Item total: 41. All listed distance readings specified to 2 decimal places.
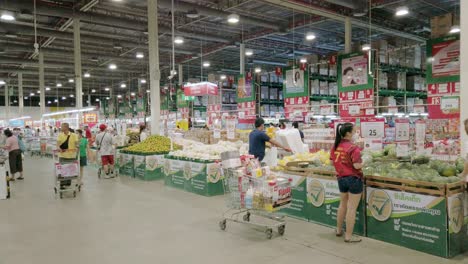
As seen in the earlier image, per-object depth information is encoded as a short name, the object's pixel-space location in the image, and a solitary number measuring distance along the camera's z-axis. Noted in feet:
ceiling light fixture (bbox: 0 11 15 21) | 36.71
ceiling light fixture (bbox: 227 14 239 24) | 42.12
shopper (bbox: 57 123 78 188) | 29.35
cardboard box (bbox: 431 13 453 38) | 31.30
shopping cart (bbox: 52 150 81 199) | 28.27
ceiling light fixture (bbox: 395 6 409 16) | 38.27
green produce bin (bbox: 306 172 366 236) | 17.54
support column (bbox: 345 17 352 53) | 45.34
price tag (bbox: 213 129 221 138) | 36.55
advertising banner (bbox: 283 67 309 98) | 41.01
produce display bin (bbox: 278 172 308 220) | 19.35
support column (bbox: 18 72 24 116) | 92.63
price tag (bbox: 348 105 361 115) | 26.22
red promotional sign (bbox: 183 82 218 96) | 39.58
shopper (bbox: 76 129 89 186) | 36.27
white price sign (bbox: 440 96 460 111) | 19.04
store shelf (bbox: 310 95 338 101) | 41.86
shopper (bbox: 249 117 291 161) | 22.33
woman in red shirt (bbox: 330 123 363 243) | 15.65
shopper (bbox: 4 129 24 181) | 36.50
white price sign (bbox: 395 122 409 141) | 23.67
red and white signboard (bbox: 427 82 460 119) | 30.58
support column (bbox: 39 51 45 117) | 69.87
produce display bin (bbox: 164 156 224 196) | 27.00
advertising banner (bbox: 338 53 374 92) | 37.76
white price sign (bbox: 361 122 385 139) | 22.13
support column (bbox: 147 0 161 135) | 40.29
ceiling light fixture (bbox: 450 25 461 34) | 30.99
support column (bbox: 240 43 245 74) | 59.72
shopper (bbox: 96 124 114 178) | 37.01
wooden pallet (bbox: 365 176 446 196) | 13.99
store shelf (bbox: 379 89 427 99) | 38.04
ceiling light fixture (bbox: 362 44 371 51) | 39.45
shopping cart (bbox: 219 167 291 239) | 16.35
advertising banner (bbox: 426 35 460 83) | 30.66
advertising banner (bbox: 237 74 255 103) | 45.98
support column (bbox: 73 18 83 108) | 50.57
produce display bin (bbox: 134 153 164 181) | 34.86
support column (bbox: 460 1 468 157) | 16.73
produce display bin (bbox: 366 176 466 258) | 13.89
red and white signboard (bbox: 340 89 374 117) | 37.45
